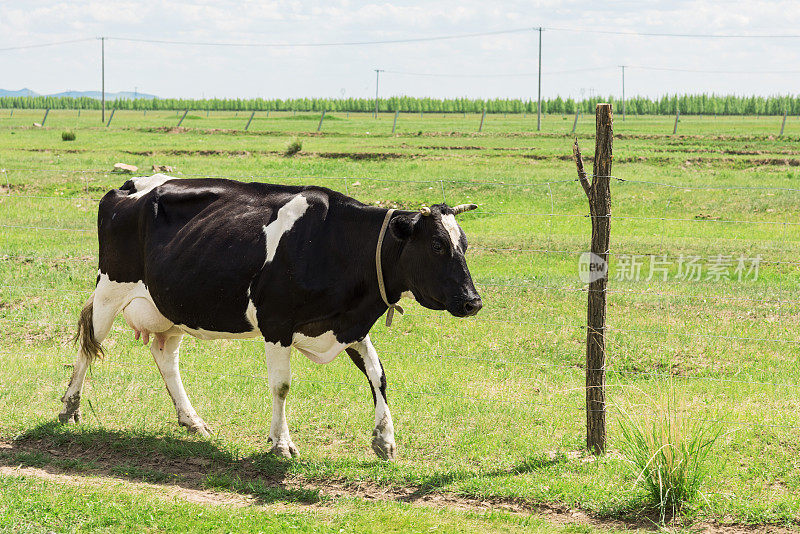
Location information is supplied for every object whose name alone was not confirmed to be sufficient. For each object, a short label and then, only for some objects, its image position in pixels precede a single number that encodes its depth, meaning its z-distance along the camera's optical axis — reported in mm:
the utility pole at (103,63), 165062
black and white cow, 14672
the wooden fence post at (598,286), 15062
